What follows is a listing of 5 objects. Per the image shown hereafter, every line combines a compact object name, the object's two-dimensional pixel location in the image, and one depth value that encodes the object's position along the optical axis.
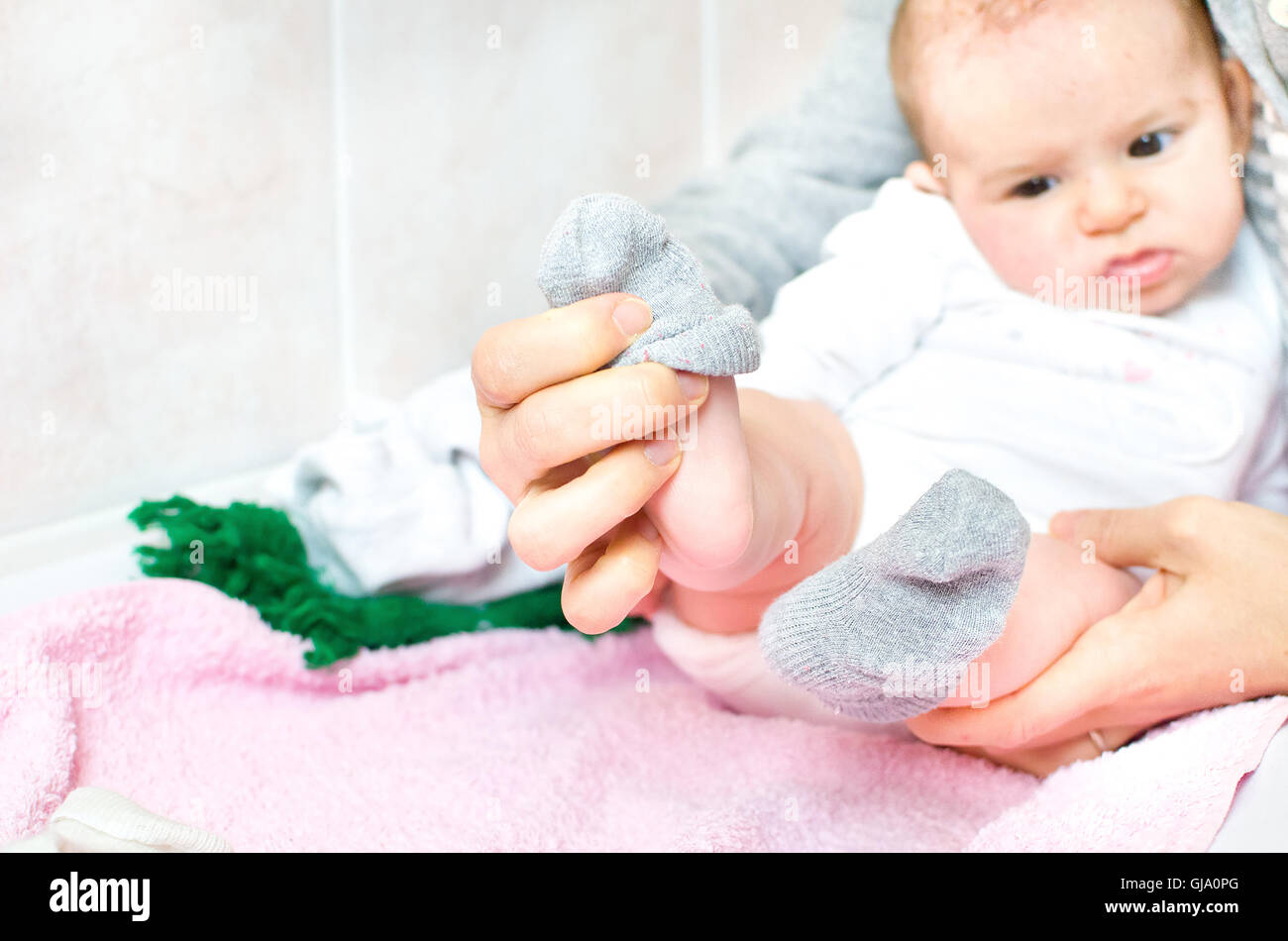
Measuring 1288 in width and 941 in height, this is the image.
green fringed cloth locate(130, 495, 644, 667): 0.87
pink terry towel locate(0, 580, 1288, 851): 0.66
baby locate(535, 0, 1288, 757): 0.87
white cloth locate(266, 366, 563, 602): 0.95
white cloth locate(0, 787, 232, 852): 0.53
